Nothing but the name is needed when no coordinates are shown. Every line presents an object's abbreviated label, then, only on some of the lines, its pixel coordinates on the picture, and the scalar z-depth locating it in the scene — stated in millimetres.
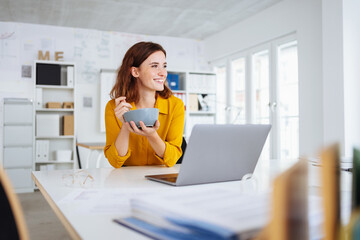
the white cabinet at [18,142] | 4820
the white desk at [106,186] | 656
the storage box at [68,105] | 5212
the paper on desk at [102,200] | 793
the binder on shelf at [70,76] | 5160
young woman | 1716
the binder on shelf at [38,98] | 5100
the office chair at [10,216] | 524
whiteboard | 5535
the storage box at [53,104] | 5105
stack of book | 456
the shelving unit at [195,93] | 5715
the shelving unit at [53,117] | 5055
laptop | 1104
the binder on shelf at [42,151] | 5043
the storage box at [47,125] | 5070
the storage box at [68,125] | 5156
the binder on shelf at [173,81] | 5665
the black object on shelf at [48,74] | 5031
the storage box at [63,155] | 5129
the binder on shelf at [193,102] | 5785
